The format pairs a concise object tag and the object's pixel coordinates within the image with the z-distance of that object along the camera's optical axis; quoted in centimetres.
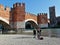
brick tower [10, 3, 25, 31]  1750
